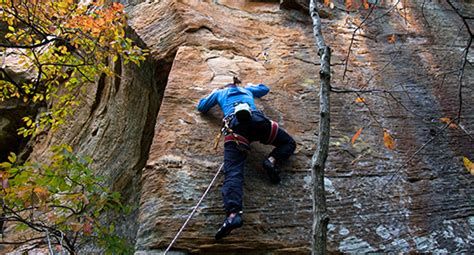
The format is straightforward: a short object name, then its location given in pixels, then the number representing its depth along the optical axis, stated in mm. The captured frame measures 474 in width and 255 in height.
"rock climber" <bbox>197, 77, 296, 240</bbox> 5020
